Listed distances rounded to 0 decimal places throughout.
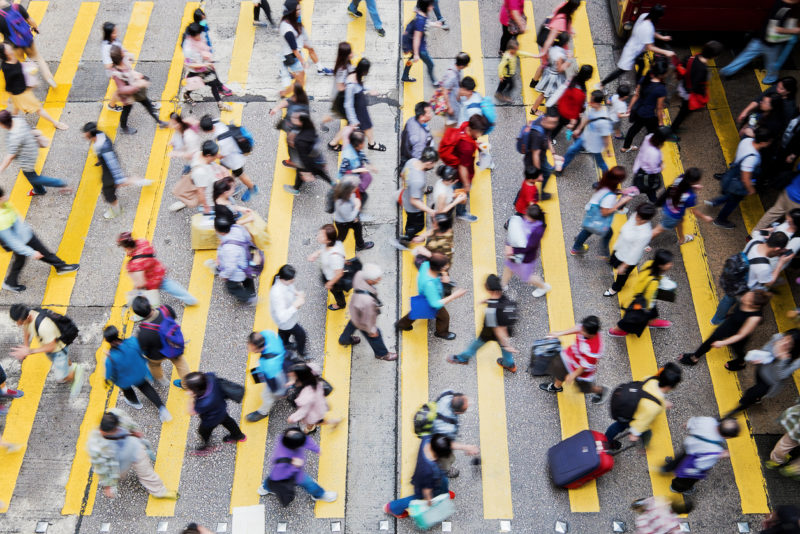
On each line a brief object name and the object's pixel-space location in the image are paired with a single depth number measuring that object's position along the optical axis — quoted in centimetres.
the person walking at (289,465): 646
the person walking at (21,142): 909
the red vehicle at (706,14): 1169
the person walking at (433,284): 776
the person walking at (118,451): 665
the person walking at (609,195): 827
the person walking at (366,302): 770
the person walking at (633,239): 796
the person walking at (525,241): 817
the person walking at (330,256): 795
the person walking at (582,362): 730
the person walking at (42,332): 763
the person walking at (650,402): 688
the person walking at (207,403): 676
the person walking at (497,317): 743
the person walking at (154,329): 729
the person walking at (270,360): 716
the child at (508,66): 1059
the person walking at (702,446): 657
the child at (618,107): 1027
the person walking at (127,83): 1013
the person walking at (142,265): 808
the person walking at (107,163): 909
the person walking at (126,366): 730
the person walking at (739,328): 741
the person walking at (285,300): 752
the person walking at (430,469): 648
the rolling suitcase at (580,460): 749
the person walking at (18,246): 858
